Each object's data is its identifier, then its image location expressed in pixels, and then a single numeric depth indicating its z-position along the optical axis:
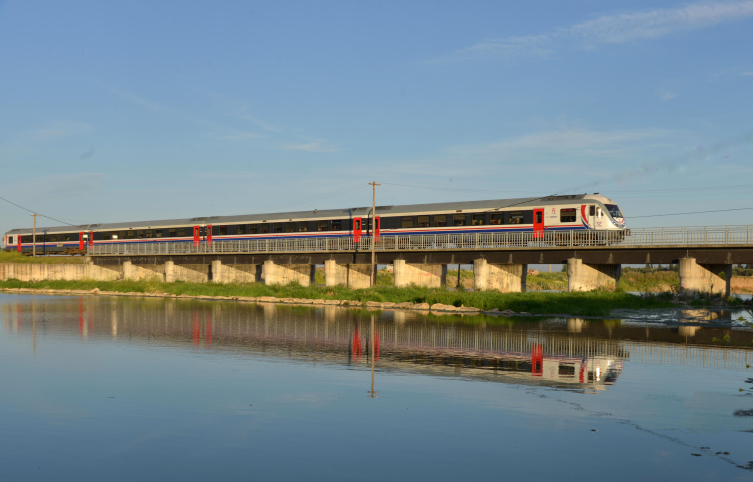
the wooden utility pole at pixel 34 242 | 90.57
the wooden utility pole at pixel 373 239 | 54.91
